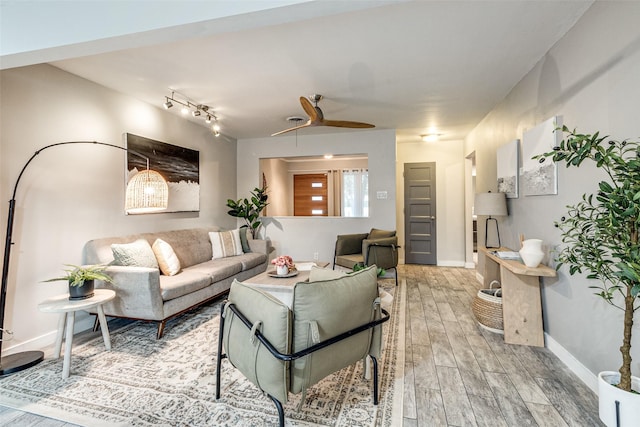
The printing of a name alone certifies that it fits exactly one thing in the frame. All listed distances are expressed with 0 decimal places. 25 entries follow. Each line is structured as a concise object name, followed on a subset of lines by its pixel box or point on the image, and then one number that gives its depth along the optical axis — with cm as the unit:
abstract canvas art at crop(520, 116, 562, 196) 237
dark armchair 441
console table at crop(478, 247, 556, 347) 262
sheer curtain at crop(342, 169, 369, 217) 770
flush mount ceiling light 545
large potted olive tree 126
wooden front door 796
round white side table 216
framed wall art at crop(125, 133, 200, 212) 358
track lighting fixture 352
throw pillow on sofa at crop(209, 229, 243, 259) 443
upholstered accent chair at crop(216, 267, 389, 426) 145
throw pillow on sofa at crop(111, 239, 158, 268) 291
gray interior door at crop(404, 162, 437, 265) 609
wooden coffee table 291
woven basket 286
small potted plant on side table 231
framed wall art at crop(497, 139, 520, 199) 312
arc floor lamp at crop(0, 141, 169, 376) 330
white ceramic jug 239
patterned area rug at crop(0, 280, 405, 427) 174
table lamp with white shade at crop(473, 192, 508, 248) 338
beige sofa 271
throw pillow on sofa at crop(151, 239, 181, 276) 330
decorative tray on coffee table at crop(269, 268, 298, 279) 322
